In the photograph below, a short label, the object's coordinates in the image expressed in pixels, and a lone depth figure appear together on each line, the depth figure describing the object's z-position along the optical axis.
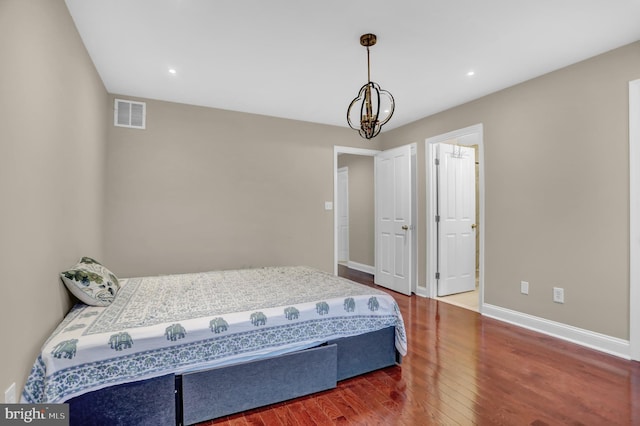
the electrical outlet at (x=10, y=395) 1.38
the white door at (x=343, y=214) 6.85
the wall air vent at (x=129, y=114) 3.55
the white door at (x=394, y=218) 4.55
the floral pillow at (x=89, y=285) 2.07
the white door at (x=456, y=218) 4.46
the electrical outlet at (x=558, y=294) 2.98
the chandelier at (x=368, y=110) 2.40
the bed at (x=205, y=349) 1.57
